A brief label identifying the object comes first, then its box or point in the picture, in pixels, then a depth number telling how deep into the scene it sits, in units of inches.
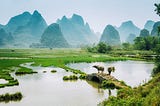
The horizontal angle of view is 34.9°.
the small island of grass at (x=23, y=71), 1212.5
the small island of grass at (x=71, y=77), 1040.8
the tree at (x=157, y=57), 842.7
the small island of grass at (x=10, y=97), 688.5
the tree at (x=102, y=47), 2946.9
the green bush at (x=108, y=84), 837.2
